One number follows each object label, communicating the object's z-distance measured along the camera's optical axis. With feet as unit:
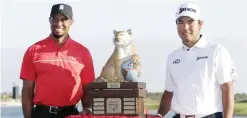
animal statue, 14.12
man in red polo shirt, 15.23
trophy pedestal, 13.78
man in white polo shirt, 12.76
